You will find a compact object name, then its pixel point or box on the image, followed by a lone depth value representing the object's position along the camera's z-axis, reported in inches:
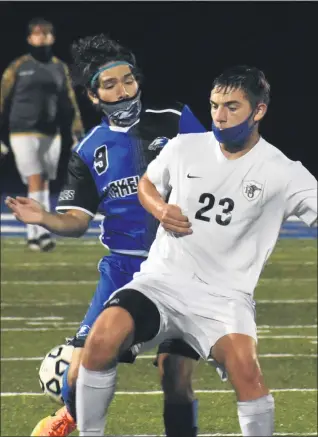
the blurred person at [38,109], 1306.6
